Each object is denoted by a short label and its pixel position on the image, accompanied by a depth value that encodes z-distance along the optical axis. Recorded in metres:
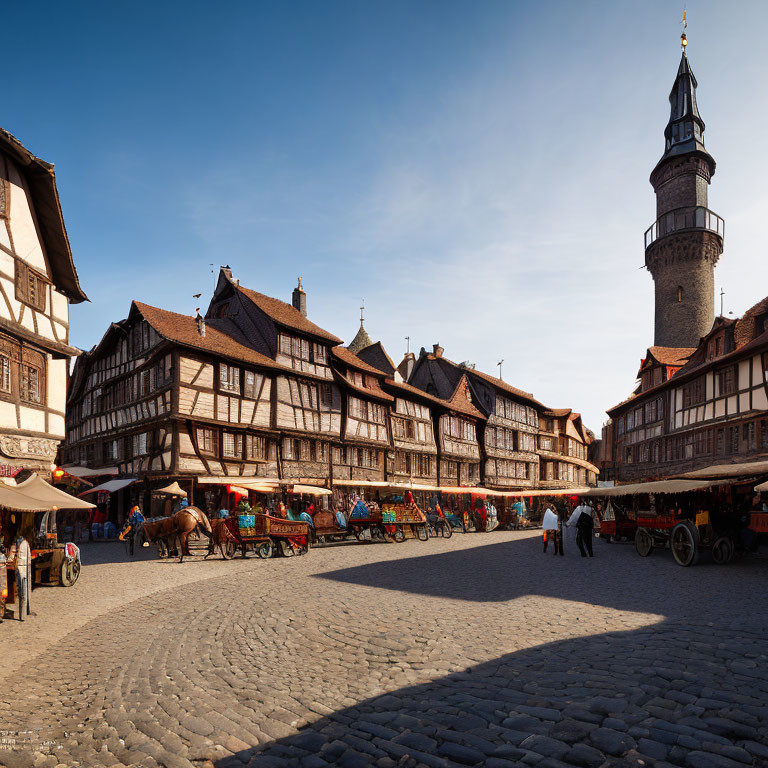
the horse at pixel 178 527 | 17.81
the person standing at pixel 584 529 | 17.30
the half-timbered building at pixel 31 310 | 16.38
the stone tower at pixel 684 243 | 52.56
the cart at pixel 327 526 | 21.98
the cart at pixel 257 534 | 18.25
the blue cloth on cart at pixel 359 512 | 23.65
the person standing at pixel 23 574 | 9.64
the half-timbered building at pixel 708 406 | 28.14
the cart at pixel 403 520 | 23.97
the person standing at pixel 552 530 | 17.91
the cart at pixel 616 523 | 19.77
